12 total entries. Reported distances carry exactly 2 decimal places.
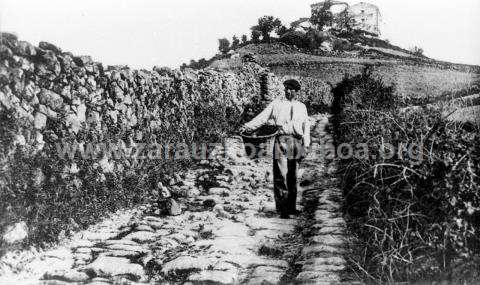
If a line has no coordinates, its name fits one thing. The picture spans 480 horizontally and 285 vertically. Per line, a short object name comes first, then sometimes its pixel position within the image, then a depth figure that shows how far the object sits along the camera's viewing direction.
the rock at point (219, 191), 7.18
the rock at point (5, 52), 4.48
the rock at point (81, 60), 5.73
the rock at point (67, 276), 4.00
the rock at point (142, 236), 5.14
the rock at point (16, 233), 4.20
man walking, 5.96
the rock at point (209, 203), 6.58
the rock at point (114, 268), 4.18
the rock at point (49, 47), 5.18
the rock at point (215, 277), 3.99
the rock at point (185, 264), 4.27
